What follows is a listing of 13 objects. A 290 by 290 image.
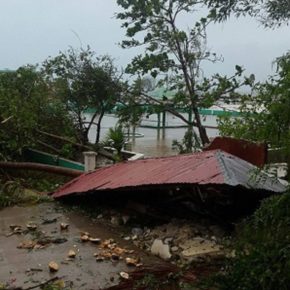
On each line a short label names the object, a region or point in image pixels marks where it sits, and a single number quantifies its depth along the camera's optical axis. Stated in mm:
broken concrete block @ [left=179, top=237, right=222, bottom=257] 4988
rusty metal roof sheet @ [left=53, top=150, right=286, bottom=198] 5117
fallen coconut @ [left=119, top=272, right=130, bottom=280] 4330
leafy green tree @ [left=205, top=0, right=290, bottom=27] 7496
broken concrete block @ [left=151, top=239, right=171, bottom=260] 4992
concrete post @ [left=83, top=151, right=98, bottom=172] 10328
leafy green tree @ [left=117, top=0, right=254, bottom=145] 11664
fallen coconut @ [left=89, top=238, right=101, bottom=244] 5481
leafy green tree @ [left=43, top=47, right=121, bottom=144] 13938
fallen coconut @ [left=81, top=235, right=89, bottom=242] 5555
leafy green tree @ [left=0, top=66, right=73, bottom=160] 11172
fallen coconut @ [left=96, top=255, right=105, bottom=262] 4840
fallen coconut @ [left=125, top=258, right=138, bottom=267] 4699
